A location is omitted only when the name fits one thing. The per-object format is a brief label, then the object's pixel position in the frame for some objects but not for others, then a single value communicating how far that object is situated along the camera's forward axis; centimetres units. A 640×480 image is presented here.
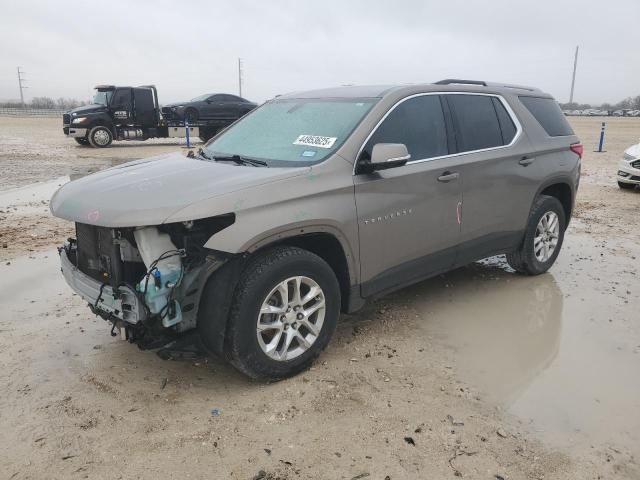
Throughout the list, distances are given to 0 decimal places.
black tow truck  1914
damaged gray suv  302
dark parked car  2069
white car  1046
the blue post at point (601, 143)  1920
